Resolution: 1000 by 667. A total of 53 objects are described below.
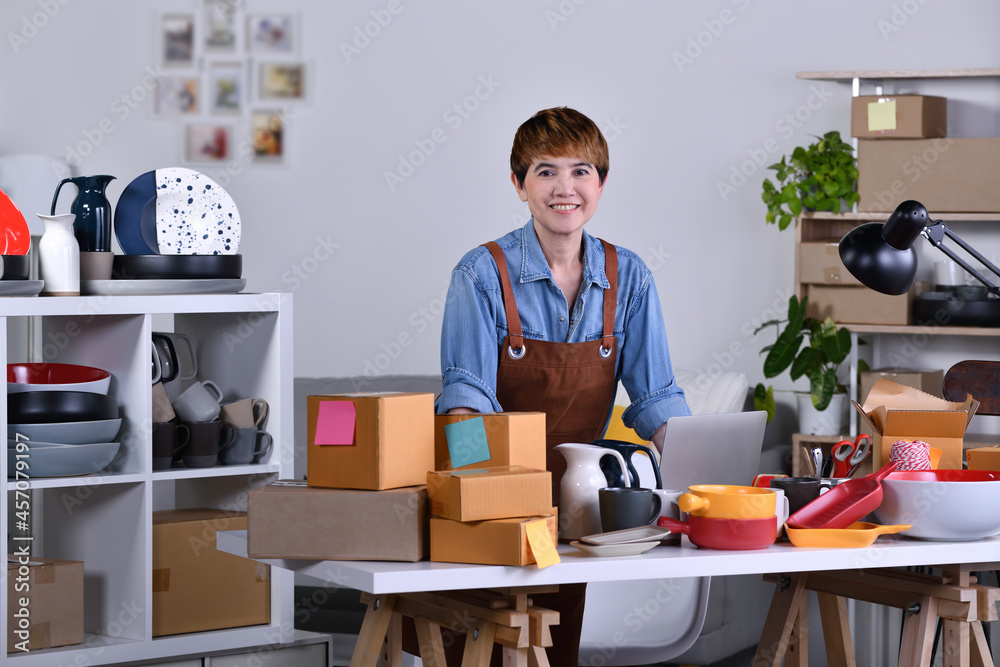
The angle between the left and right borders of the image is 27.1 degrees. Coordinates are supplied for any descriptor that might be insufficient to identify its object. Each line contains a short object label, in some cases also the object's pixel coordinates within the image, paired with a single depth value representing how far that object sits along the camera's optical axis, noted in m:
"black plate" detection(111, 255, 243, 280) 4.26
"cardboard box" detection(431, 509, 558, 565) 2.85
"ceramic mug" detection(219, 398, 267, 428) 4.41
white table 2.84
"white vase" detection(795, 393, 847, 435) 7.11
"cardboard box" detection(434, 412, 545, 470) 3.08
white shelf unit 4.10
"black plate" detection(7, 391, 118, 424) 4.01
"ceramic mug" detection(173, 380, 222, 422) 4.34
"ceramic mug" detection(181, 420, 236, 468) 4.30
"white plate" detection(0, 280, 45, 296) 3.92
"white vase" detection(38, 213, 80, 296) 4.06
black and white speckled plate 4.37
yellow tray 3.13
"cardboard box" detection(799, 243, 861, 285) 6.96
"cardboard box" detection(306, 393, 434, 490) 2.95
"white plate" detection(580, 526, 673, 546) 2.99
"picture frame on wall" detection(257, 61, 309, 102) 8.44
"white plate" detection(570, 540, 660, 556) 2.98
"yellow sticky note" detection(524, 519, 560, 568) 2.85
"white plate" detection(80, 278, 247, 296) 4.17
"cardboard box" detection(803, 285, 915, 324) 6.86
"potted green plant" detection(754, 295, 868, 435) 6.98
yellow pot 3.08
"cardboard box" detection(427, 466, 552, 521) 2.85
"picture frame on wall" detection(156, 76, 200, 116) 8.54
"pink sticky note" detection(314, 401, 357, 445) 3.00
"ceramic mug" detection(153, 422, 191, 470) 4.21
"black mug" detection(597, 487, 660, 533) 3.09
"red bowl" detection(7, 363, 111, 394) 4.21
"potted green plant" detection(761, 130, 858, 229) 6.96
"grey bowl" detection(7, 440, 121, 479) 3.98
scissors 3.64
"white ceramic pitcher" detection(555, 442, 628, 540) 3.18
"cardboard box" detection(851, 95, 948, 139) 6.68
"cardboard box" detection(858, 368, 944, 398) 6.80
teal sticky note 3.12
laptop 3.44
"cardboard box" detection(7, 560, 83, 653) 4.00
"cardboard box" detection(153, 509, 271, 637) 4.24
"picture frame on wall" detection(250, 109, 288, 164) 8.46
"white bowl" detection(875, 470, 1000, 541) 3.20
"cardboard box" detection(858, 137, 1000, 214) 6.64
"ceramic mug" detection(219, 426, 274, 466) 4.41
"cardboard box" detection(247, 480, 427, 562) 2.93
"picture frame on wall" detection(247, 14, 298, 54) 8.41
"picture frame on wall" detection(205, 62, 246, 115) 8.50
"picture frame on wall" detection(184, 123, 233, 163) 8.49
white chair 5.33
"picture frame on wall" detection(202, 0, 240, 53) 8.49
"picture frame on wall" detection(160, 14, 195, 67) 8.54
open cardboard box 3.62
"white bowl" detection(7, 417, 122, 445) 3.98
